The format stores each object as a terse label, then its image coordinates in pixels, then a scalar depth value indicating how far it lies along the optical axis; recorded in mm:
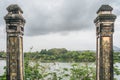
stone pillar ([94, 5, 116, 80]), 3794
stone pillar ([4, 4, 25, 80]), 3881
